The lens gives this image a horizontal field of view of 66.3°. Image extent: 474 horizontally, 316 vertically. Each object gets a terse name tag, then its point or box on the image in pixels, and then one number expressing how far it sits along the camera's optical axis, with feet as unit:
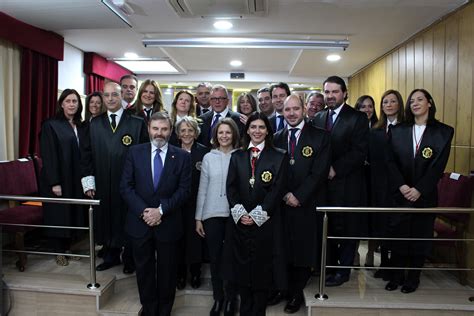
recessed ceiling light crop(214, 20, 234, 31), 14.51
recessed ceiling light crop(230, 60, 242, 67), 23.43
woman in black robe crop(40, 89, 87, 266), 10.40
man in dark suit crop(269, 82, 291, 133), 11.35
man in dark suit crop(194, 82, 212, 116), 12.81
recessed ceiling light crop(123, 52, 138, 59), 20.84
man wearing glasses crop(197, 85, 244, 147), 11.05
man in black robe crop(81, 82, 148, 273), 9.91
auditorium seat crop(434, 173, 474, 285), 10.27
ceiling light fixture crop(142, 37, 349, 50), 16.88
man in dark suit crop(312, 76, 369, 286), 9.31
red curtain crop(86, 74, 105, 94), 20.85
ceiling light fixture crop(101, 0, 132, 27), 11.36
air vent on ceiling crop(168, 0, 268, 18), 11.31
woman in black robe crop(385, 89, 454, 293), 9.11
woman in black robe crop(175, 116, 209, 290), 9.66
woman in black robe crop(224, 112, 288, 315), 8.33
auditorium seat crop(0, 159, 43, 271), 10.71
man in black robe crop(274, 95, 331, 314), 8.82
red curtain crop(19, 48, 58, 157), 14.29
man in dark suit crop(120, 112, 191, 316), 8.56
